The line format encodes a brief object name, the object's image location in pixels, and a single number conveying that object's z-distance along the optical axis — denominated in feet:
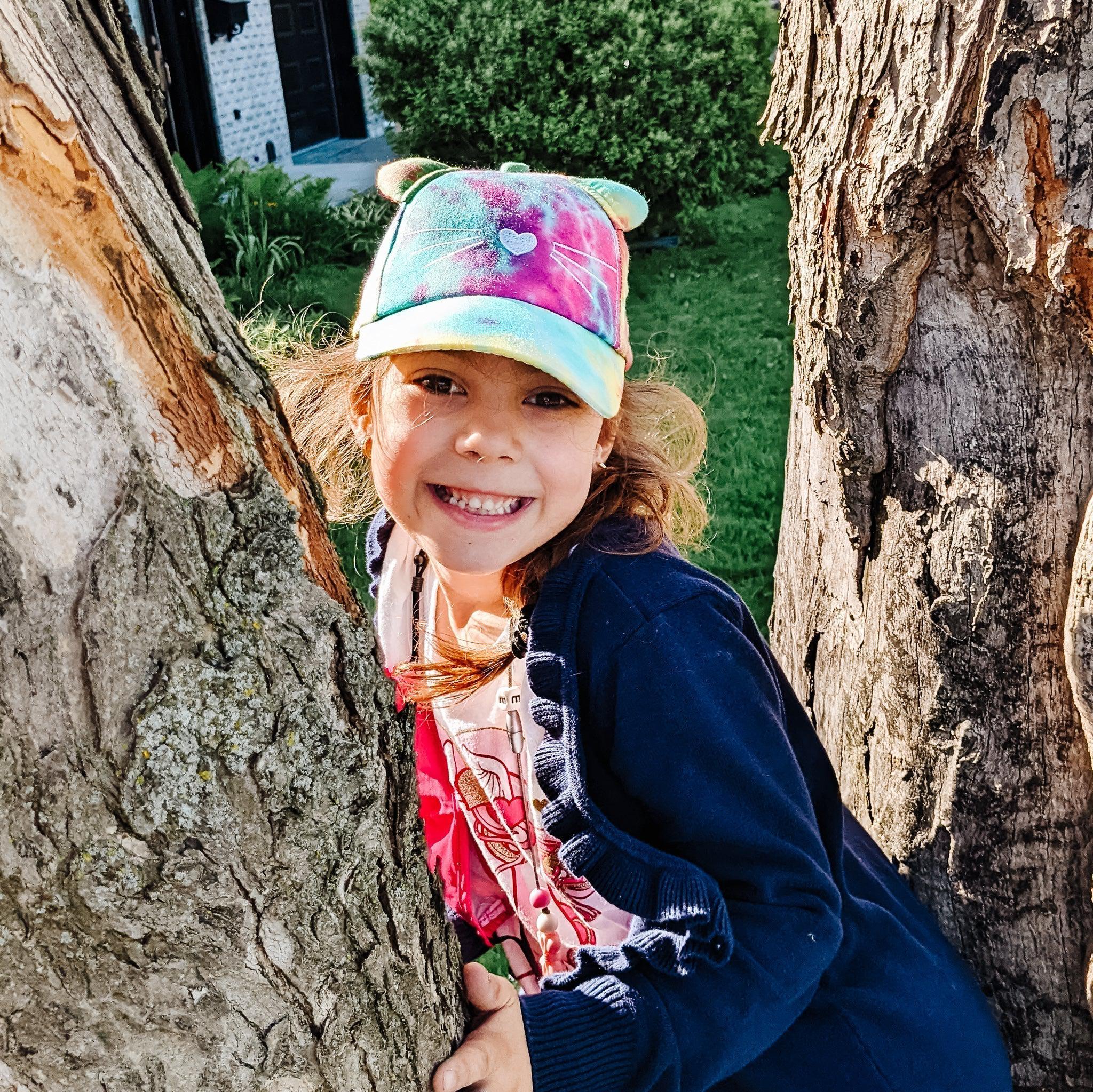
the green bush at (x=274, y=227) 8.45
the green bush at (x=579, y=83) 8.94
